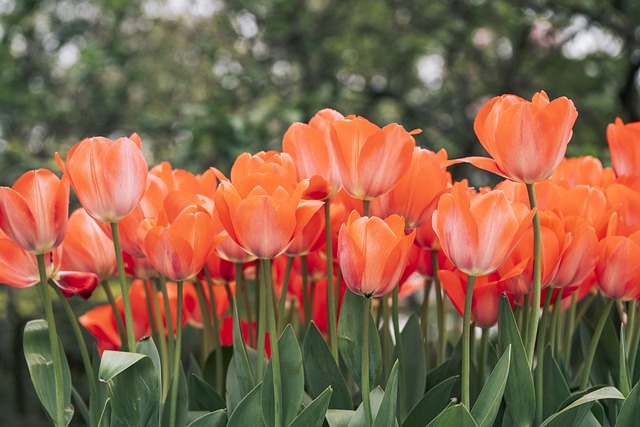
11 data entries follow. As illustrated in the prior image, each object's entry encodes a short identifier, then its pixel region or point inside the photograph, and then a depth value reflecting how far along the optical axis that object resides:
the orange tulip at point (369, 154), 1.26
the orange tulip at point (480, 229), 1.22
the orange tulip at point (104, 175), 1.25
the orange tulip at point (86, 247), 1.37
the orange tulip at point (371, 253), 1.23
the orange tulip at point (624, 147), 1.41
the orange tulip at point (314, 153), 1.30
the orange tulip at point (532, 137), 1.24
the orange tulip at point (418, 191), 1.31
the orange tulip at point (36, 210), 1.25
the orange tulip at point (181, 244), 1.26
